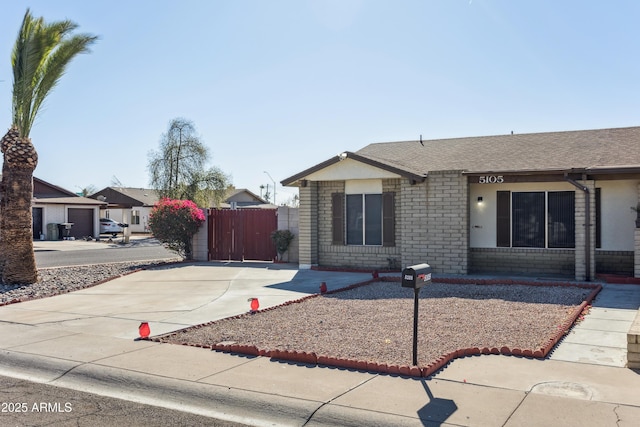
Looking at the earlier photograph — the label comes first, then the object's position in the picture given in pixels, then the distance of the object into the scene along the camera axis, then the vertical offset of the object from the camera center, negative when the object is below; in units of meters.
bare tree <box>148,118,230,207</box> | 45.34 +3.85
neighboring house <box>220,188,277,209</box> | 69.12 +2.39
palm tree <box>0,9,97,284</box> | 14.43 +2.19
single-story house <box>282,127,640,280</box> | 14.43 +0.20
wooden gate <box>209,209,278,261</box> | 19.91 -0.60
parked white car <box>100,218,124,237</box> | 47.62 -0.75
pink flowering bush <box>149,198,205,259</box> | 19.97 -0.13
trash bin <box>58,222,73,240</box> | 39.62 -0.88
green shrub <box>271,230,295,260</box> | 18.84 -0.73
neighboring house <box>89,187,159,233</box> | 54.00 +1.03
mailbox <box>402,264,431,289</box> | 6.75 -0.72
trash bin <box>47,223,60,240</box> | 38.94 -0.86
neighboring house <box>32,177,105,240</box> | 39.44 +0.46
